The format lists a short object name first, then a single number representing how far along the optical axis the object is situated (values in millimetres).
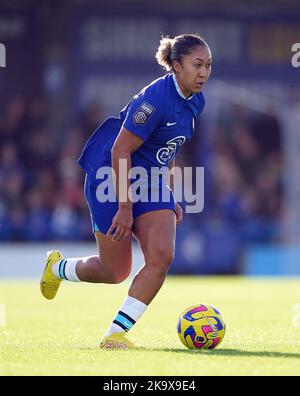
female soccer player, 15828
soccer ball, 15897
